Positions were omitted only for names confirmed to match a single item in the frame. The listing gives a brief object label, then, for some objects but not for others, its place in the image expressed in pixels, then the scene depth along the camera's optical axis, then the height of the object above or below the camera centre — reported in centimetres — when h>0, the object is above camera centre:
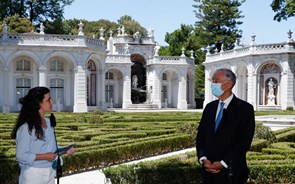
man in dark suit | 519 -51
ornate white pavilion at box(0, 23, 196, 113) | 3441 +202
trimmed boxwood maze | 792 -143
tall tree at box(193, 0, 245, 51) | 5683 +933
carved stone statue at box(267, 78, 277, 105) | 3969 +8
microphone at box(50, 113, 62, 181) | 519 -86
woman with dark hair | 498 -54
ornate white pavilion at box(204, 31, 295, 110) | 3833 +185
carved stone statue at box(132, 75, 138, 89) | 5172 +129
